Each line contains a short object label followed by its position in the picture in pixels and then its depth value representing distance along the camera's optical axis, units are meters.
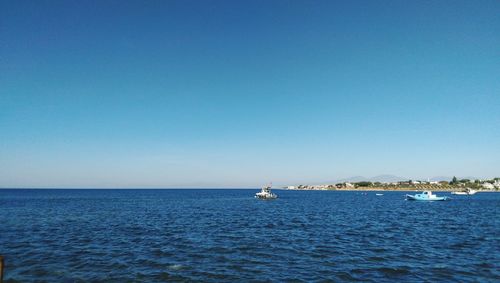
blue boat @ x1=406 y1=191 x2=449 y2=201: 120.12
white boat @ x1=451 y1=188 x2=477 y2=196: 185.12
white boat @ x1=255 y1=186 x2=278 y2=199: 134.52
